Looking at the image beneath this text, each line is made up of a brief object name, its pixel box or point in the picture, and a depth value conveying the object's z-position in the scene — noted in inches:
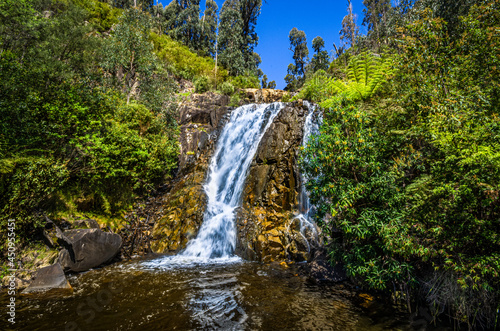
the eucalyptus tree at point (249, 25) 1521.9
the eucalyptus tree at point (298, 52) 1823.3
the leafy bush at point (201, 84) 825.5
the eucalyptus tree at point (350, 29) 1154.0
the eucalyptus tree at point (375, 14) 1237.6
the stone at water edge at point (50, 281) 209.3
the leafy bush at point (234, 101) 740.2
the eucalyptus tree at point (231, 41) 1267.2
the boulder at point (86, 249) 255.7
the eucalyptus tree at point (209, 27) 1546.5
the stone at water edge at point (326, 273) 237.8
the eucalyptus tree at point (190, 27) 1535.4
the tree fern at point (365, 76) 273.8
